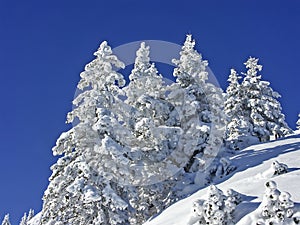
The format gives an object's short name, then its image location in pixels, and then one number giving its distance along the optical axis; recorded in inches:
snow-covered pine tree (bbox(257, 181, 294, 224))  491.3
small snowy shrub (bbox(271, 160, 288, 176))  749.9
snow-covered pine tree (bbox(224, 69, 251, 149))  1480.1
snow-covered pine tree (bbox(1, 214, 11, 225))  4128.9
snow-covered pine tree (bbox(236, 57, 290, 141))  1571.1
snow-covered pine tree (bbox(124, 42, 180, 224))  1003.3
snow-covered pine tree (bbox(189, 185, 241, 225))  535.2
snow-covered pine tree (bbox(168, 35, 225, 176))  1122.7
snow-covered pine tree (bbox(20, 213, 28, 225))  4551.7
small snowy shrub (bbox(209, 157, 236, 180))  1017.3
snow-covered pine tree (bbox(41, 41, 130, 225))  869.2
